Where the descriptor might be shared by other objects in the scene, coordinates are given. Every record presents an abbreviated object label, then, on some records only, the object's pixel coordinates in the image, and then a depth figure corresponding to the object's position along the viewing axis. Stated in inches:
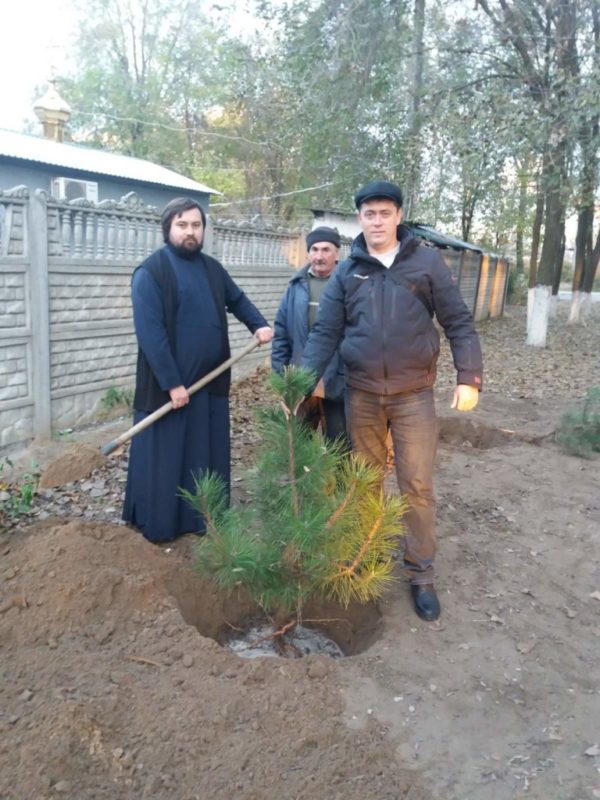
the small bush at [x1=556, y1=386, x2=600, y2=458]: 229.8
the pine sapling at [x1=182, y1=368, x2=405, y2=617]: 107.3
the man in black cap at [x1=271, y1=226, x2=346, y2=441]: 155.3
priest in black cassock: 138.9
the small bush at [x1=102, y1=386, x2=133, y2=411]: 251.4
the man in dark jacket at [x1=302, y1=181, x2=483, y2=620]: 117.3
